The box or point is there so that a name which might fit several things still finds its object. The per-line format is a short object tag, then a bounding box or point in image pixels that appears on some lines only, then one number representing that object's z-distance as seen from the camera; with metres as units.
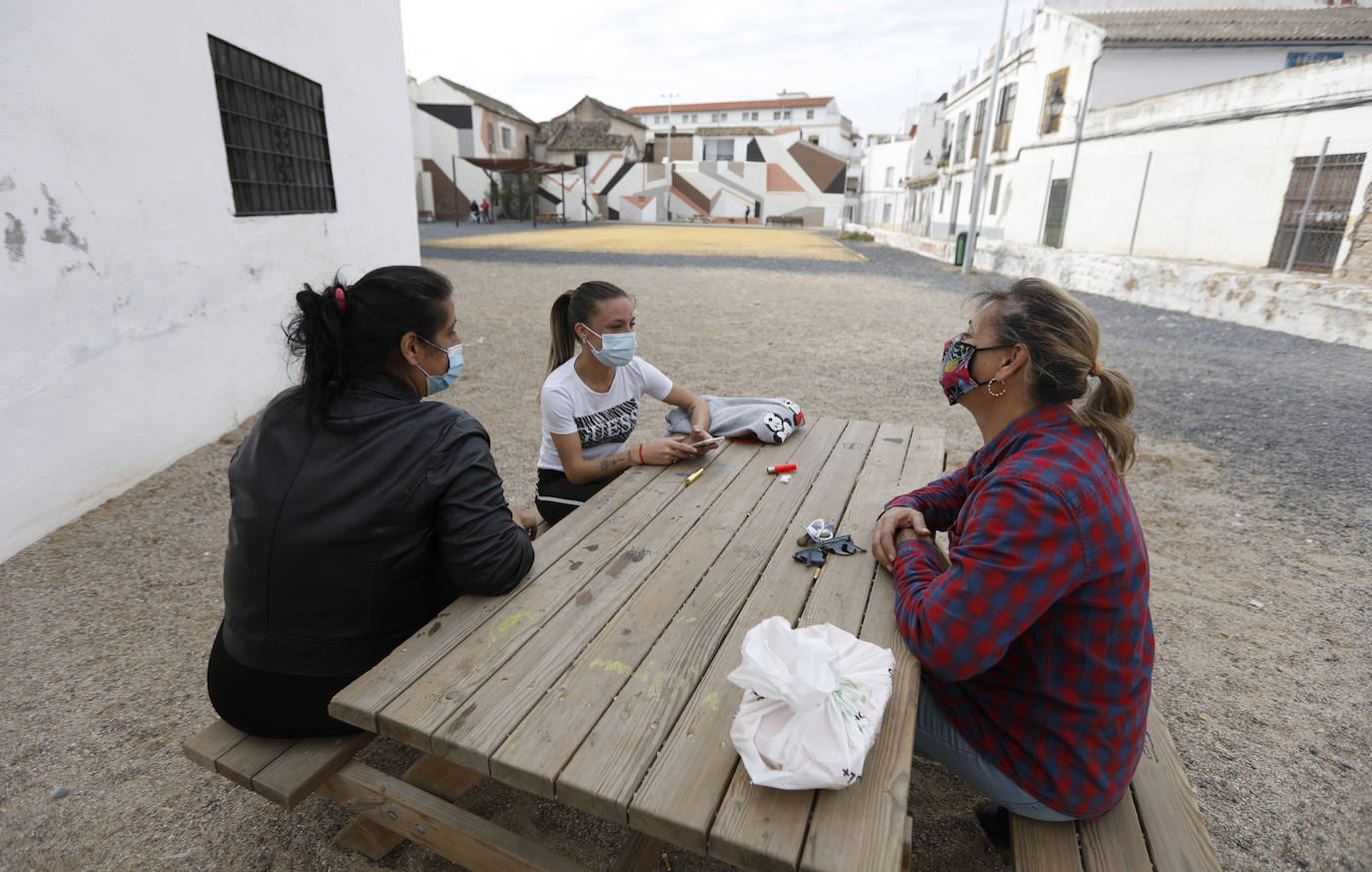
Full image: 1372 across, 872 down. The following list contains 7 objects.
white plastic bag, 1.15
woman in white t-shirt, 2.76
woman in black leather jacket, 1.54
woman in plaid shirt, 1.30
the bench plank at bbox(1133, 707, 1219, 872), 1.40
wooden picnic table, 1.14
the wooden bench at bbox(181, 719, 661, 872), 1.52
